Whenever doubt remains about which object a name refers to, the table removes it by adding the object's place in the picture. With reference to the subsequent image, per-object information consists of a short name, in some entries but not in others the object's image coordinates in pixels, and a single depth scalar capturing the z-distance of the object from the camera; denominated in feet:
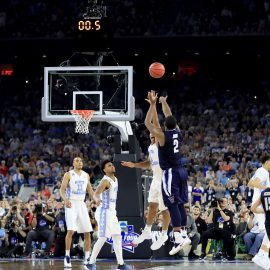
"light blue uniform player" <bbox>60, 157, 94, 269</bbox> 55.67
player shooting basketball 43.60
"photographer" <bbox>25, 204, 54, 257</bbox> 69.10
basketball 47.62
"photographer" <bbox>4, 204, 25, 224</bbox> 71.46
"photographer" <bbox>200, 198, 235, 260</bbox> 66.23
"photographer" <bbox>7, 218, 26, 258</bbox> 70.23
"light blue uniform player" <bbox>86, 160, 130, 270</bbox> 50.88
